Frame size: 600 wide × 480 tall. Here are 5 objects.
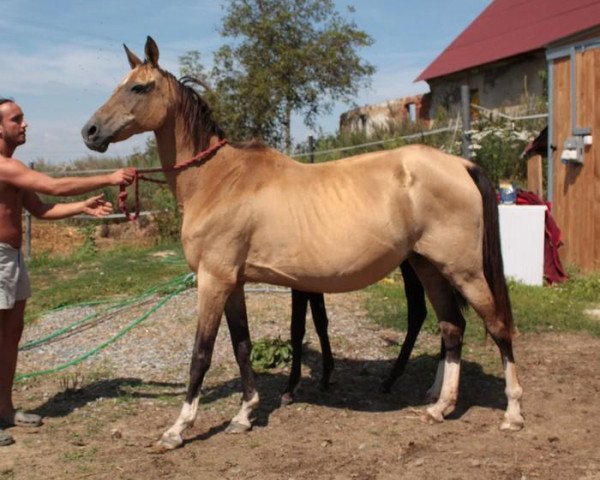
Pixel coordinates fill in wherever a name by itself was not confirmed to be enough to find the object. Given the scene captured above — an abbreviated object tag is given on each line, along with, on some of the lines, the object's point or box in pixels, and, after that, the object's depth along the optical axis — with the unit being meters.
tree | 19.97
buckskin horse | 4.20
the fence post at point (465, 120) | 9.46
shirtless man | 4.23
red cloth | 8.51
